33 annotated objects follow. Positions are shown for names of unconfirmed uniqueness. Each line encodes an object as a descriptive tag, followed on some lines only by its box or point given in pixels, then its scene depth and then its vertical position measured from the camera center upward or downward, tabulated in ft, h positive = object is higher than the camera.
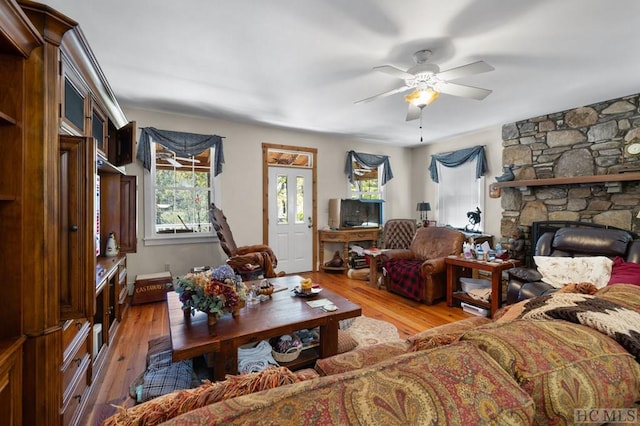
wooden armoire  4.01 -0.12
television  17.33 -0.05
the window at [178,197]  12.93 +0.75
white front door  16.03 -0.26
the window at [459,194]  16.65 +1.13
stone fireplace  10.98 +1.92
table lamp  18.16 +0.27
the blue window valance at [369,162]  17.99 +3.26
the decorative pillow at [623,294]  3.48 -1.11
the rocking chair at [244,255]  11.20 -1.76
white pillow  8.41 -1.79
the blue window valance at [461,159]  15.81 +3.19
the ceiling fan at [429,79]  7.07 +3.60
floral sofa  1.77 -1.22
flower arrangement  5.84 -1.65
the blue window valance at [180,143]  12.40 +3.17
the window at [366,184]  18.80 +1.91
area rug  8.63 -3.81
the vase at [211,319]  5.90 -2.20
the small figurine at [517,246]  13.55 -1.61
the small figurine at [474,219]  15.96 -0.39
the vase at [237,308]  6.31 -2.15
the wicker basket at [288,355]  6.49 -3.26
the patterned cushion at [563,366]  2.21 -1.27
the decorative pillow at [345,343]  7.56 -3.56
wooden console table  16.83 -1.51
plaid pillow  5.47 -3.38
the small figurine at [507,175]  14.19 +1.86
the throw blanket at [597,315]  2.70 -1.11
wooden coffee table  5.44 -2.40
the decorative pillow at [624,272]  7.66 -1.71
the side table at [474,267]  10.32 -2.50
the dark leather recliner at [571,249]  8.76 -1.28
